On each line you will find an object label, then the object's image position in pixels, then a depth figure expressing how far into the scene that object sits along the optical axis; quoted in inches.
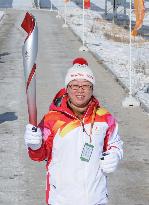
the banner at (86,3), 1099.3
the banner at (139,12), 515.0
